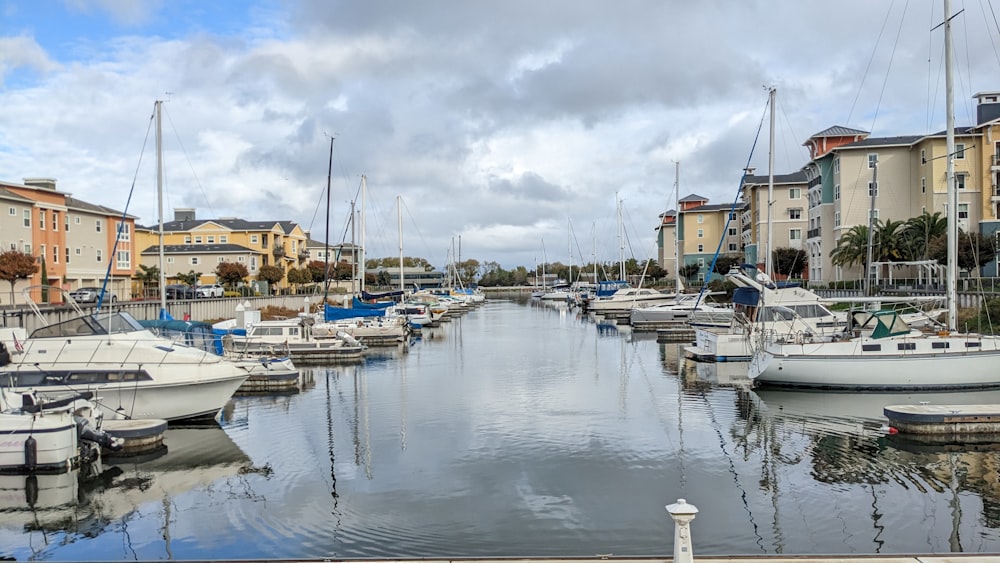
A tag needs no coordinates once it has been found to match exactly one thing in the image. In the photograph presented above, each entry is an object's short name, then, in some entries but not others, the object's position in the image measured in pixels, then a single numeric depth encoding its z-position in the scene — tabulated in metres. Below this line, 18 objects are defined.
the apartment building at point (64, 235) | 58.78
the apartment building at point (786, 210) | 87.75
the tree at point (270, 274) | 93.25
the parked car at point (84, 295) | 57.34
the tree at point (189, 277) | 88.97
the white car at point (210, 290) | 75.06
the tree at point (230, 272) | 83.88
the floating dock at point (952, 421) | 21.16
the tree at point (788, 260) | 81.62
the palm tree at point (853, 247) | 62.28
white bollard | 9.05
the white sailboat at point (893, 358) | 27.86
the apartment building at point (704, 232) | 113.38
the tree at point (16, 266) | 48.88
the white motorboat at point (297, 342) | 41.47
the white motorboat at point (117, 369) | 22.48
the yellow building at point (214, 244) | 95.94
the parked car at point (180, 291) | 71.62
